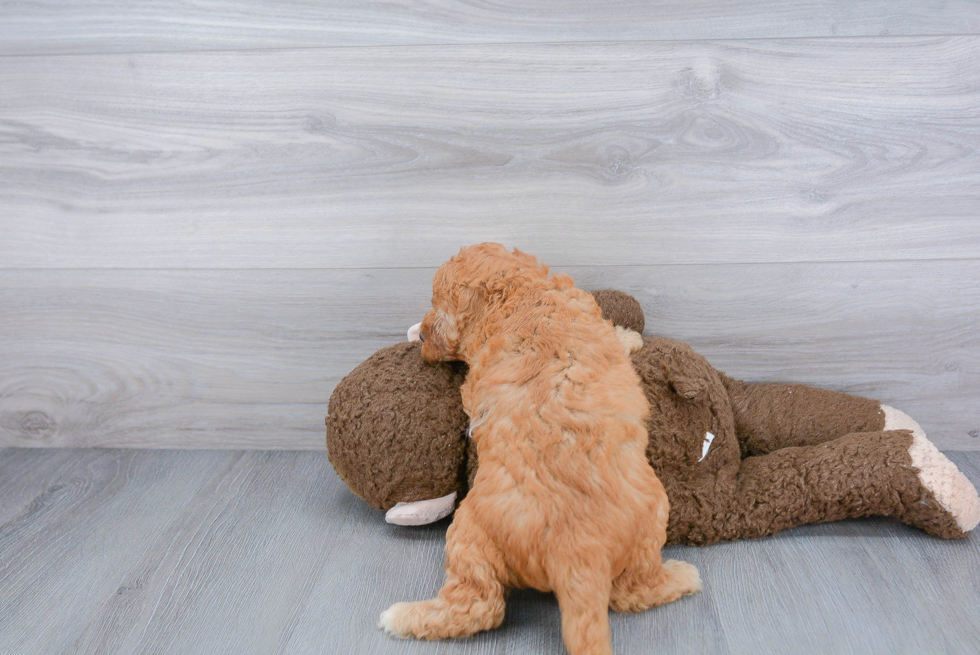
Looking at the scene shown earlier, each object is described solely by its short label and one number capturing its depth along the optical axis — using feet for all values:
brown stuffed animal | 3.65
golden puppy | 2.88
